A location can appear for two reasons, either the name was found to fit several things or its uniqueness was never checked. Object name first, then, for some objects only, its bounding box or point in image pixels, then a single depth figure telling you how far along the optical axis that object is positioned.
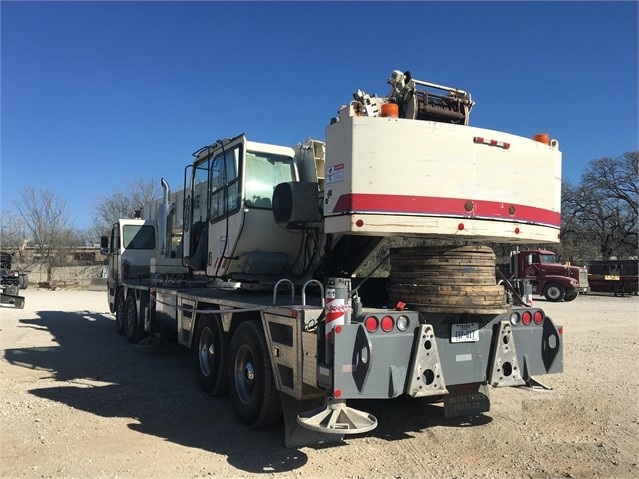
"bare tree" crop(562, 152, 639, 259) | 49.09
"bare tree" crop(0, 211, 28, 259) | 49.47
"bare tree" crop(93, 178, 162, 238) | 49.61
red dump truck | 26.02
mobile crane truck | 4.55
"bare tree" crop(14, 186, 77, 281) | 47.97
